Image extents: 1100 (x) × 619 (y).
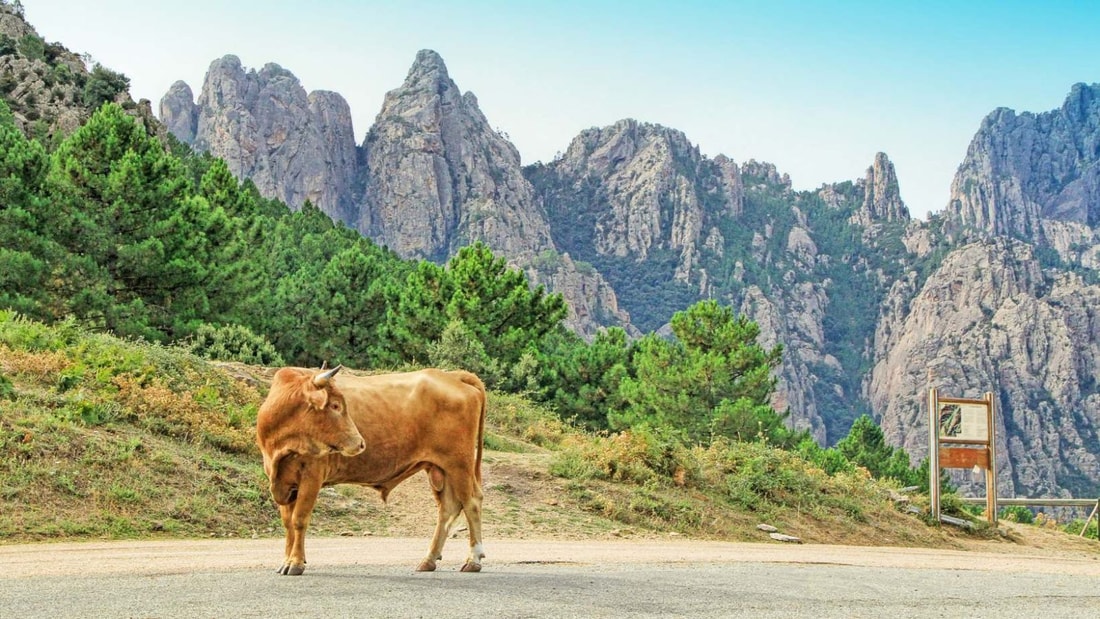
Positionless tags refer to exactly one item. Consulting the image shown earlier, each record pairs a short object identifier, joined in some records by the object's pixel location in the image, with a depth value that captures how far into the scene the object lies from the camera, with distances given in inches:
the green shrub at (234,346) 1145.4
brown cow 327.3
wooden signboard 866.1
